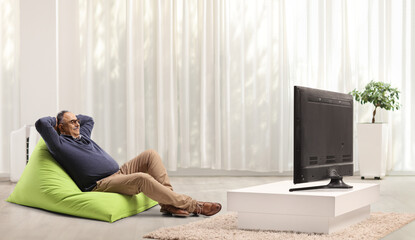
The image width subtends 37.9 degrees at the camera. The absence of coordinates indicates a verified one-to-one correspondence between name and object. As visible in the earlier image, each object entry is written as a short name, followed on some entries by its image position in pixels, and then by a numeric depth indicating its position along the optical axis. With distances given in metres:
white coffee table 3.26
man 3.95
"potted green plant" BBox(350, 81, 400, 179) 6.61
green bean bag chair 3.88
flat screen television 3.24
